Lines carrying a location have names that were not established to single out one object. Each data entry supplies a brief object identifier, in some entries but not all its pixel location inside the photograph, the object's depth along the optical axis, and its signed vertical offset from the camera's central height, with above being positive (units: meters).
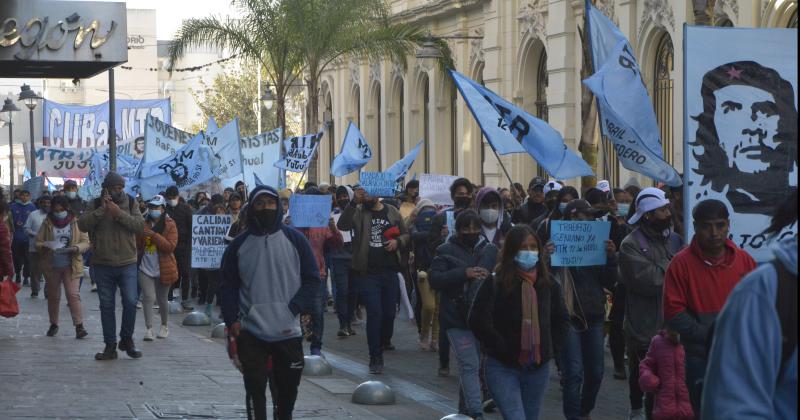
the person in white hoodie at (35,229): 21.80 -0.82
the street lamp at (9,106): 44.83 +2.10
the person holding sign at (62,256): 15.70 -0.90
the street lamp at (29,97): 41.06 +2.22
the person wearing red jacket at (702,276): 7.09 -0.52
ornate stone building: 24.31 +2.18
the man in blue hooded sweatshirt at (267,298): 8.29 -0.72
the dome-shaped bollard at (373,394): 10.84 -1.66
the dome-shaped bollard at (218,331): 16.16 -1.75
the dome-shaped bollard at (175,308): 20.20 -1.87
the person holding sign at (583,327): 9.28 -1.03
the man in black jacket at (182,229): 21.06 -0.81
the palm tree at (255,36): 34.53 +3.27
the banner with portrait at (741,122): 8.18 +0.27
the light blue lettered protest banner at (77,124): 39.22 +1.35
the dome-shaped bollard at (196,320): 18.02 -1.82
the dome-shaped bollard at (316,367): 12.60 -1.69
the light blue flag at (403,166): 22.76 +0.10
